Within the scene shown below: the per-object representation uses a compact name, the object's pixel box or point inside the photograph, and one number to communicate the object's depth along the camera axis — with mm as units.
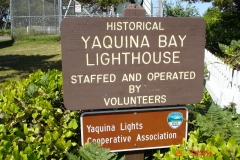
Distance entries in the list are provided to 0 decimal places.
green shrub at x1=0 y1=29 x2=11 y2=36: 40338
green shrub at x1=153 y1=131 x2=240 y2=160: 1790
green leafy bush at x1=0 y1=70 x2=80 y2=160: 2092
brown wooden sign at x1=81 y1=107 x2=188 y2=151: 2287
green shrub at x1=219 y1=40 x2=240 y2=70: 5381
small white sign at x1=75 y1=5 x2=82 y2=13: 18297
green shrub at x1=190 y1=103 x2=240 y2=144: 2219
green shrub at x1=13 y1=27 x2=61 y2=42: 19859
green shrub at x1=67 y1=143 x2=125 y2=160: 1962
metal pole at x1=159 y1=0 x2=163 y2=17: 11922
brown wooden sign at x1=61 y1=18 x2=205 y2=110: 2186
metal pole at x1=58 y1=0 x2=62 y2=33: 18405
